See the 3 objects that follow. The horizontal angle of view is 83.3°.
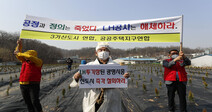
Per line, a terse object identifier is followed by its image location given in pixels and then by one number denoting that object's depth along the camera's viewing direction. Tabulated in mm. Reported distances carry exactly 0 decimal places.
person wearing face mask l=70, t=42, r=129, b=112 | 1927
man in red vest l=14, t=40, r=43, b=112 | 2707
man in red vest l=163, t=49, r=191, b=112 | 2820
